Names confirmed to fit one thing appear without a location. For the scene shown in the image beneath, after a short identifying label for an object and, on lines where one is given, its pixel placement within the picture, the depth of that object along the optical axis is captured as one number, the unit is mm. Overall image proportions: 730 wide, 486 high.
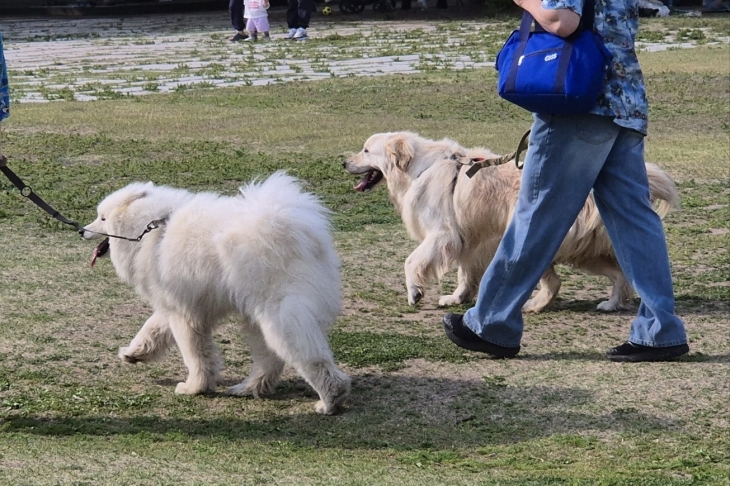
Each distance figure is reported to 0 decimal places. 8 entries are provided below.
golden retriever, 12406
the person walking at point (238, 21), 47125
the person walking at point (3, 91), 9258
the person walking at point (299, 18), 47125
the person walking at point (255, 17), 45875
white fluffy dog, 9070
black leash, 9953
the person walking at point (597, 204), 9430
